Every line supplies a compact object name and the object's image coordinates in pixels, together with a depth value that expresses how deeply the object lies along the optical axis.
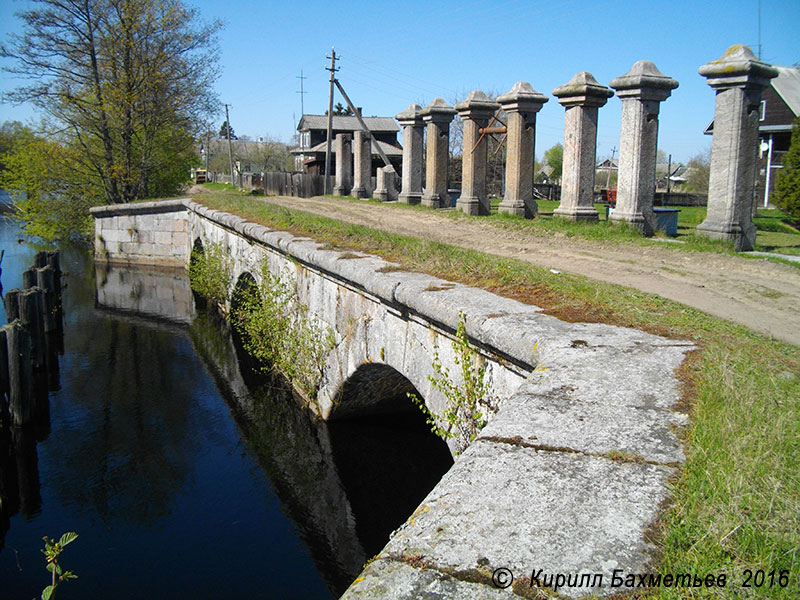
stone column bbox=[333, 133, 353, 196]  20.98
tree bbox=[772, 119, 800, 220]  15.39
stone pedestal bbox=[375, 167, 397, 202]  18.09
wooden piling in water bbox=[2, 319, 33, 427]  7.99
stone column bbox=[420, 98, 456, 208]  15.12
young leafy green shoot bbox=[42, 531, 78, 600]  3.62
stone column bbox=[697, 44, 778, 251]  8.22
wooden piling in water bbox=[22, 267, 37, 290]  13.48
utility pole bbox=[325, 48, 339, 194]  27.43
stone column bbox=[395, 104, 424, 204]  16.31
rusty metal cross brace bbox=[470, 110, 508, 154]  12.72
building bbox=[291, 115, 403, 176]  45.25
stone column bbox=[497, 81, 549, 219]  12.01
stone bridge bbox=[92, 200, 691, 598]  1.58
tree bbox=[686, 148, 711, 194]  29.88
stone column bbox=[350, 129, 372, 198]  19.88
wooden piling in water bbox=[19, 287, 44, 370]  10.16
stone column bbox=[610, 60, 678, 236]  9.30
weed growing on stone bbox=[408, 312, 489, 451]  3.71
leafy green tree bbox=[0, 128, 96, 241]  21.25
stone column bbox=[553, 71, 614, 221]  10.23
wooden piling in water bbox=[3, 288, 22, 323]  10.45
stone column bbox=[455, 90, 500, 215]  13.20
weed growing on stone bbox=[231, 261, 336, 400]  7.27
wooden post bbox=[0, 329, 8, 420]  7.91
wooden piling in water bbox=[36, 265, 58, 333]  13.06
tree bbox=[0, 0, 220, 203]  20.67
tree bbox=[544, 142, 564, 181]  61.40
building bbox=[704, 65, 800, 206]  24.94
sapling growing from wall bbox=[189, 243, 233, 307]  12.71
